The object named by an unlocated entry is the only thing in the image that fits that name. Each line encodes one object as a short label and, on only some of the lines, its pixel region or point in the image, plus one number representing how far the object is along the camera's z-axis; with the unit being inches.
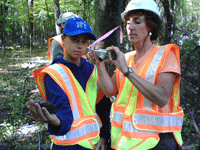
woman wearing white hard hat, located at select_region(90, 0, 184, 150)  62.9
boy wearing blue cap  62.8
